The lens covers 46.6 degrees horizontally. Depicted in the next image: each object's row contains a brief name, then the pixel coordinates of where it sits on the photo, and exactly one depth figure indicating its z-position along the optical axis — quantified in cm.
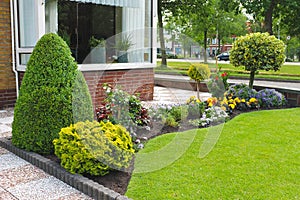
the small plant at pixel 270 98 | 642
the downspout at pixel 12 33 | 646
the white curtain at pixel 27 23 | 625
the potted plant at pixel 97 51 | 732
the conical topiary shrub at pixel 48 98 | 363
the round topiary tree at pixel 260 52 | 642
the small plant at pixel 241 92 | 639
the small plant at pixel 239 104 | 595
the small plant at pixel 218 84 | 655
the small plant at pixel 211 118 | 506
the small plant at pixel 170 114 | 503
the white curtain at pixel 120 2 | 655
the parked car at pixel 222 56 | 3298
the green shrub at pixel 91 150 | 314
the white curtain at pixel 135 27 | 759
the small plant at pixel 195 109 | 546
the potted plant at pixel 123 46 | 740
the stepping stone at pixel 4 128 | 491
